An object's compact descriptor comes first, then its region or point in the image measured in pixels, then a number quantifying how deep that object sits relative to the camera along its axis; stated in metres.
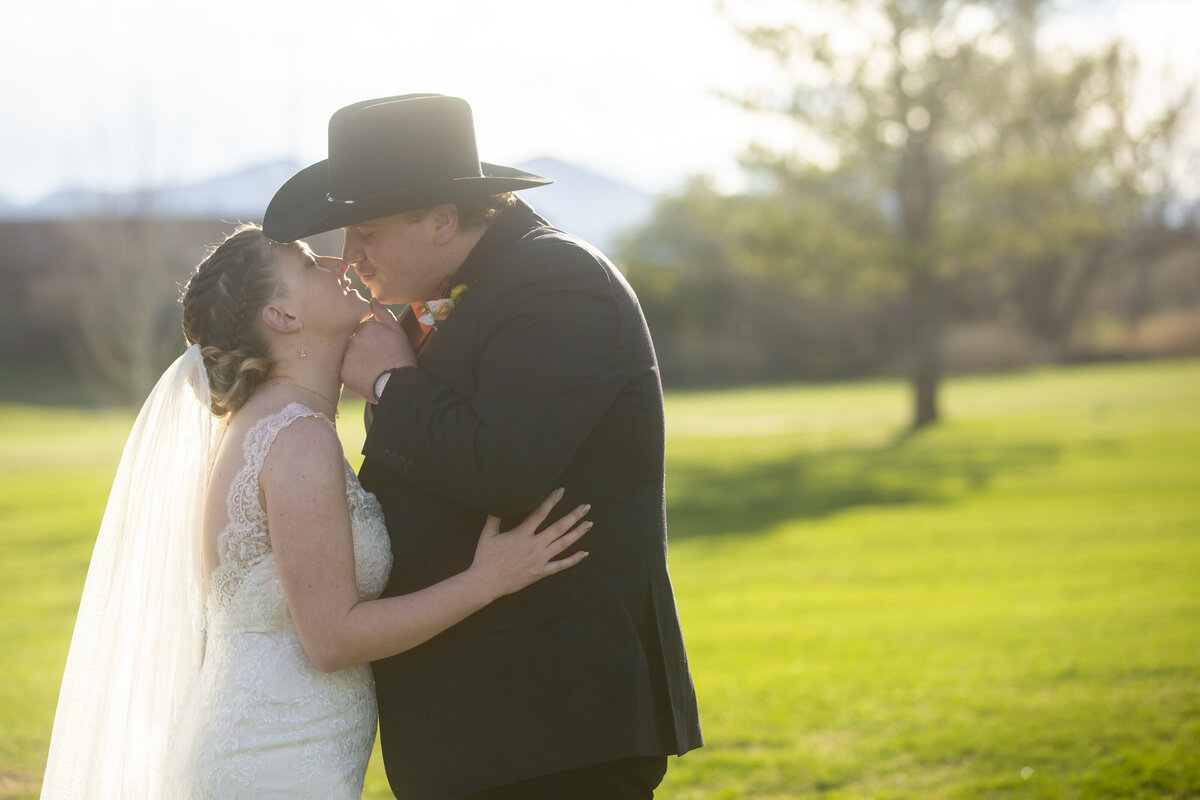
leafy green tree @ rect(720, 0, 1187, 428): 27.94
